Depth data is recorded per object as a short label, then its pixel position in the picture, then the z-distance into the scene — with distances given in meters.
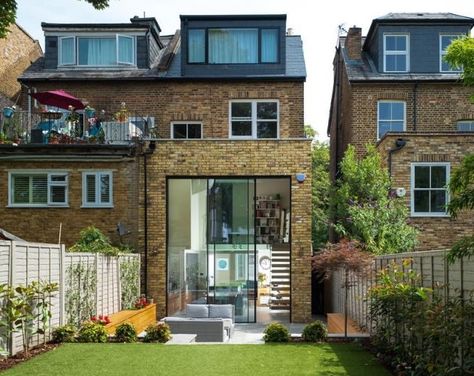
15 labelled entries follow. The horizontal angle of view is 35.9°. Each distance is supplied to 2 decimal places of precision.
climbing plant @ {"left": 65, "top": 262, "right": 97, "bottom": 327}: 16.12
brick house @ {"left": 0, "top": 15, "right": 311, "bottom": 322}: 23.22
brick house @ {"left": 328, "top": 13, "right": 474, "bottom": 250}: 26.39
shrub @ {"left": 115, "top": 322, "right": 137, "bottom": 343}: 15.76
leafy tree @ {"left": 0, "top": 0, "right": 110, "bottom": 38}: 8.15
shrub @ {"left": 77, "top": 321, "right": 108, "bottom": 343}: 15.44
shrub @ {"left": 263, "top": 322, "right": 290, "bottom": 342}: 16.08
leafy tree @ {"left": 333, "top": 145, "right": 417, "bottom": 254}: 21.16
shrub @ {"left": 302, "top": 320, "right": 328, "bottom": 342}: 15.96
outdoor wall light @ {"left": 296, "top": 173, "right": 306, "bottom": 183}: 23.05
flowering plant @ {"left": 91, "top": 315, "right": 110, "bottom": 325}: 16.92
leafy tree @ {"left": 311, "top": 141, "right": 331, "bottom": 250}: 39.72
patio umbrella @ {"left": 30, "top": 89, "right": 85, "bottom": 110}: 22.52
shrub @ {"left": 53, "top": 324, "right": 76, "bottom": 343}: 15.14
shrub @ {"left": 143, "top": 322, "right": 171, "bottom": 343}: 15.95
